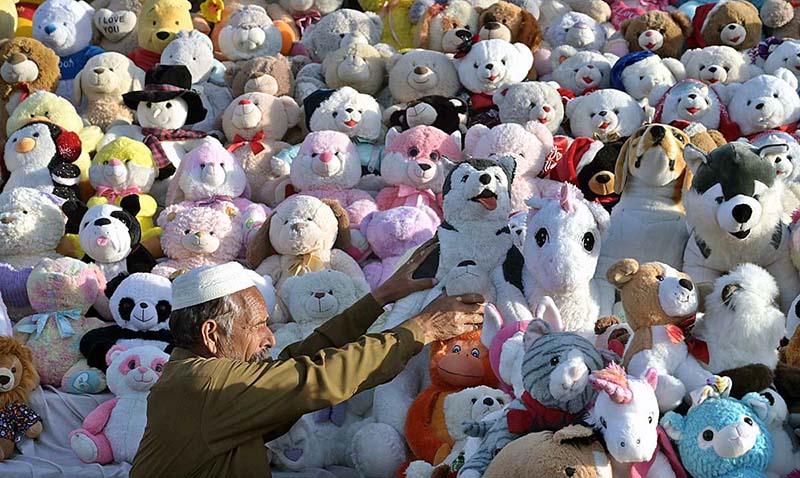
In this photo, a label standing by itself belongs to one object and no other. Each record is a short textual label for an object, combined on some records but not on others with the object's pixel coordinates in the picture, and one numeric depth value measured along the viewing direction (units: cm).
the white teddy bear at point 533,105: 628
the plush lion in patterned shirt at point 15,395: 469
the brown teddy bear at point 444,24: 723
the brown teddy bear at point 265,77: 689
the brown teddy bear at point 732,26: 710
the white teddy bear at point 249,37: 754
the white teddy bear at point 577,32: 741
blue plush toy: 322
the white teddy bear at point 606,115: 622
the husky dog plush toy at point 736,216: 441
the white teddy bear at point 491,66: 664
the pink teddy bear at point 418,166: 585
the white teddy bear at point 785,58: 663
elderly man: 330
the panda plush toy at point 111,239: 546
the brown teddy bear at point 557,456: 302
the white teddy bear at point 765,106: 605
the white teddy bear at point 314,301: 495
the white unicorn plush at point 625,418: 307
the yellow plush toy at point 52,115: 652
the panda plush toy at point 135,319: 502
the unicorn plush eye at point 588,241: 425
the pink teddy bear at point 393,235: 545
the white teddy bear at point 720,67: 667
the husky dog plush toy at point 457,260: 432
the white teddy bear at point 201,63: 715
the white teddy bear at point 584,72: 684
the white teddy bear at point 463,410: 400
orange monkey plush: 423
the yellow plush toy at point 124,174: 609
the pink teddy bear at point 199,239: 557
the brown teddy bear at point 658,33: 718
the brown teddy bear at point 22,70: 690
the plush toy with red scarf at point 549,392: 330
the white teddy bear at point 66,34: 741
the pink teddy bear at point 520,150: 569
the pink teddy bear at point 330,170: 600
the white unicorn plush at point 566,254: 419
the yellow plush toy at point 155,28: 741
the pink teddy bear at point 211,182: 599
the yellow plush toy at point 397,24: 776
